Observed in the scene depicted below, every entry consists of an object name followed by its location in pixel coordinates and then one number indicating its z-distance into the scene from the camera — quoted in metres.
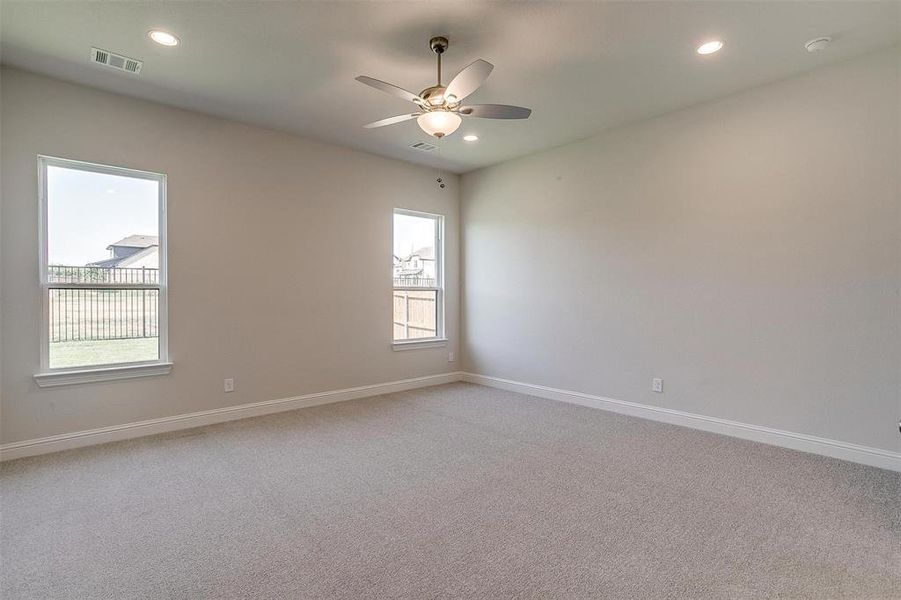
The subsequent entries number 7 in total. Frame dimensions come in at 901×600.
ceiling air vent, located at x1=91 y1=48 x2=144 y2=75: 3.06
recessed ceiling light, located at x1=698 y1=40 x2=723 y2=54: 2.95
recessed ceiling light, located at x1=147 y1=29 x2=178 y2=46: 2.83
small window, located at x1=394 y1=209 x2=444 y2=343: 5.72
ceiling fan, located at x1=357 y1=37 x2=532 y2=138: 2.64
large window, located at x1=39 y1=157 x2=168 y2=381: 3.49
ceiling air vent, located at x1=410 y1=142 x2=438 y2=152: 4.98
